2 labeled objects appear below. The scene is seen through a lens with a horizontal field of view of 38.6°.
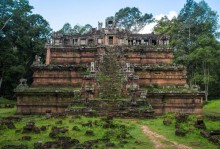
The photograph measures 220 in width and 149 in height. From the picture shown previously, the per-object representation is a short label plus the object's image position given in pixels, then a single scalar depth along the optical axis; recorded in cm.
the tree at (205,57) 4716
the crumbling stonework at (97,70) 2823
